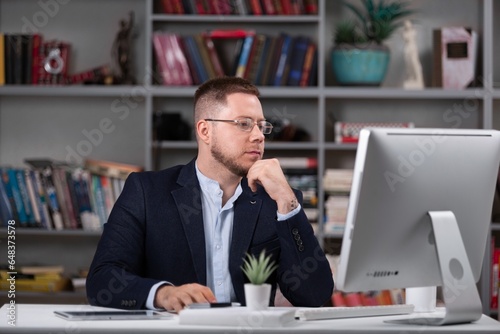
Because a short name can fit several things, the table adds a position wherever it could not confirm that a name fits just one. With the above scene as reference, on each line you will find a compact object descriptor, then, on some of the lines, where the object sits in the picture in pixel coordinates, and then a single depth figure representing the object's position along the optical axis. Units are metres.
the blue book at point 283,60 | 4.22
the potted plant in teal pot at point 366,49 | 4.21
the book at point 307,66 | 4.24
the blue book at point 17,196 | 4.20
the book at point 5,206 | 4.21
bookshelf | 4.50
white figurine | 4.30
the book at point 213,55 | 4.24
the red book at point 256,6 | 4.25
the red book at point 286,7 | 4.26
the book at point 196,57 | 4.25
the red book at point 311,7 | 4.26
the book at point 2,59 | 4.30
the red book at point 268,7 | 4.25
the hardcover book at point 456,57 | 4.24
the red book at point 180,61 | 4.23
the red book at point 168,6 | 4.29
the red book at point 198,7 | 4.27
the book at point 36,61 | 4.32
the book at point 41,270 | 4.28
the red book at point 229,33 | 4.26
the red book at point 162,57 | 4.24
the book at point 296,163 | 4.24
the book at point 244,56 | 4.22
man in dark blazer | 2.30
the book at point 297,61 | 4.24
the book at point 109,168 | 4.20
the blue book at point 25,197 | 4.21
